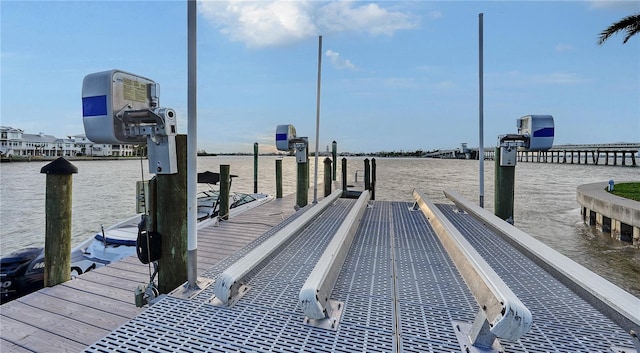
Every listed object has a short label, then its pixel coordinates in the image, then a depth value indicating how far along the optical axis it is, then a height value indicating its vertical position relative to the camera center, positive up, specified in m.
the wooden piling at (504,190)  5.22 -0.42
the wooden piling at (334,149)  16.51 +0.77
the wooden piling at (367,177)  13.01 -0.53
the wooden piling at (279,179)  9.63 -0.46
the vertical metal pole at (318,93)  6.90 +1.52
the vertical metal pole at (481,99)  5.73 +1.17
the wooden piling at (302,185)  7.42 -0.49
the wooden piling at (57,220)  3.05 -0.55
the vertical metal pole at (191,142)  2.33 +0.16
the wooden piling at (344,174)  12.20 -0.40
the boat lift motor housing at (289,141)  7.02 +0.51
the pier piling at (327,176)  10.16 -0.38
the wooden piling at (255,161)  14.39 +0.13
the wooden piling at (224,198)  5.89 -0.63
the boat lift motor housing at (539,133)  4.78 +0.47
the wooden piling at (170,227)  2.65 -0.53
